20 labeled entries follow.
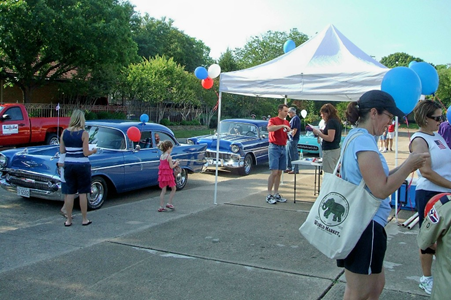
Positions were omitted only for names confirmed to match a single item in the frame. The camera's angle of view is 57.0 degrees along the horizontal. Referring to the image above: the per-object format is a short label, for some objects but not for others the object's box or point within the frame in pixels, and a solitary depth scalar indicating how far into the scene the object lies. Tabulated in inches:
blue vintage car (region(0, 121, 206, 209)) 273.1
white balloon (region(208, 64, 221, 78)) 331.6
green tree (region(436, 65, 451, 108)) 2044.8
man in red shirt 296.8
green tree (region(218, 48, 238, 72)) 1524.4
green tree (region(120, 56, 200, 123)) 1076.5
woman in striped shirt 234.1
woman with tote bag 94.0
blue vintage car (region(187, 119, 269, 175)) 470.9
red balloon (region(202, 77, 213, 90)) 350.3
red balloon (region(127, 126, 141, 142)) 314.3
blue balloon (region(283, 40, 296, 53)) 400.2
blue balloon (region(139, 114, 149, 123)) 355.3
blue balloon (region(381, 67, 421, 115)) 174.9
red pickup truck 553.6
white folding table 311.6
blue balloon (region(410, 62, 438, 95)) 231.1
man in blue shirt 480.7
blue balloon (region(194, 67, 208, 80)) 339.0
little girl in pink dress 280.7
